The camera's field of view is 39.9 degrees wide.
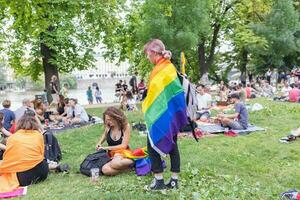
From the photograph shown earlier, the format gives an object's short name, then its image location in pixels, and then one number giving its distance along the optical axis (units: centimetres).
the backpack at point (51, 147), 751
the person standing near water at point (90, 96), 2994
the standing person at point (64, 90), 2094
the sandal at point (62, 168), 683
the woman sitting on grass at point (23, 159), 600
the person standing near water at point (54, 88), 1958
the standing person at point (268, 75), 2919
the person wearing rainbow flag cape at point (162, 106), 496
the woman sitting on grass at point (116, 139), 618
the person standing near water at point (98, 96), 3000
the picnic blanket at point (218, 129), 1002
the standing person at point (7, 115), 1059
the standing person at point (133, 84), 2619
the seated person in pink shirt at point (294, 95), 1687
